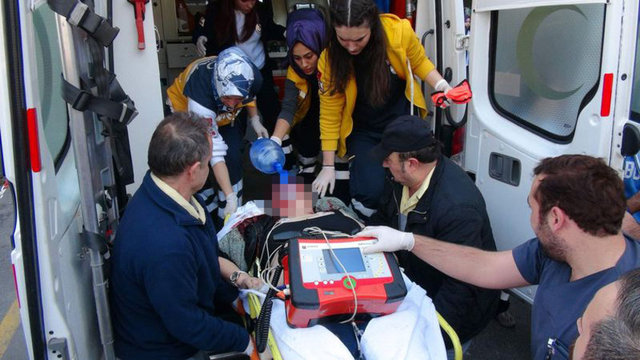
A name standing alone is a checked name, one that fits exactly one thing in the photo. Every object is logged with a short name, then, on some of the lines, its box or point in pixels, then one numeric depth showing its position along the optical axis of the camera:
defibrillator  1.76
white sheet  1.70
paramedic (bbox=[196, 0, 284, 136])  3.45
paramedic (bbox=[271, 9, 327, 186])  3.04
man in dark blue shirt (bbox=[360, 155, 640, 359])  1.62
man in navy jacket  1.73
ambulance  1.52
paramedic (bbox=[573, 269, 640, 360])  0.87
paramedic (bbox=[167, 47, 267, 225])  2.75
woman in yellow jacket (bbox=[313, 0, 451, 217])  2.74
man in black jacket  2.20
